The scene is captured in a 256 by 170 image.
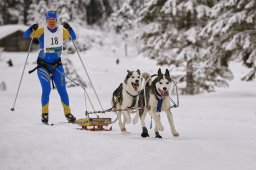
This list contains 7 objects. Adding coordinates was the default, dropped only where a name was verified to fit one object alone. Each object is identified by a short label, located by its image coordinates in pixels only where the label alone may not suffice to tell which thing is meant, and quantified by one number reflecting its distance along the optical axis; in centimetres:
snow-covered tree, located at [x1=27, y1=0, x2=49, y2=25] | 10671
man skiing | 1559
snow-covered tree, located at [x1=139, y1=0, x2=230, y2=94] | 3722
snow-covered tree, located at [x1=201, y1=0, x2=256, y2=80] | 3064
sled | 1521
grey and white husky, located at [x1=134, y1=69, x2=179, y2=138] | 1355
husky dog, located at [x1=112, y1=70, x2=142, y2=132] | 1451
